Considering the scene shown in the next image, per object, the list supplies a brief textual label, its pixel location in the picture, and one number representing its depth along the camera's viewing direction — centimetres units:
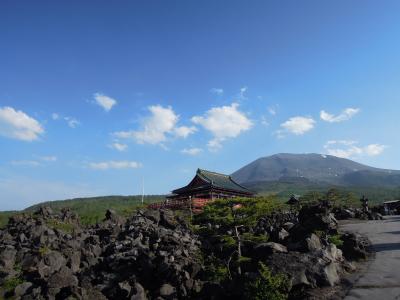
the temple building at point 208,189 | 4281
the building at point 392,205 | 5202
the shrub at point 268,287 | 1155
